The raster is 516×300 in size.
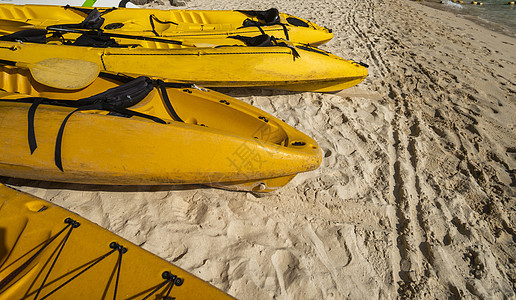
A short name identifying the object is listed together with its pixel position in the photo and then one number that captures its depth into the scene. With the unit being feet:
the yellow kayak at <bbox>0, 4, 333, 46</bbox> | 13.67
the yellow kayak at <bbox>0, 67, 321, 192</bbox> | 6.66
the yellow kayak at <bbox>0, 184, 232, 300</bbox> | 4.77
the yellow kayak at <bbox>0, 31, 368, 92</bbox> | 10.46
